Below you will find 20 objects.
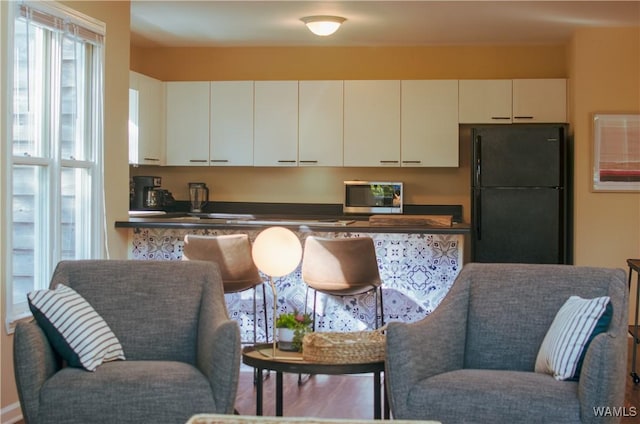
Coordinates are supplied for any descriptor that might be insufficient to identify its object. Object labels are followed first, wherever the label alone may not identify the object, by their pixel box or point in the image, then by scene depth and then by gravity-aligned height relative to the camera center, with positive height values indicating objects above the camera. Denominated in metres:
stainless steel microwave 7.41 +0.14
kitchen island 4.98 -0.31
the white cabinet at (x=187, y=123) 7.52 +0.81
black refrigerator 6.79 +0.16
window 4.06 +0.36
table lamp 3.59 -0.17
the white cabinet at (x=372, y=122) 7.30 +0.80
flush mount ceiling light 6.24 +1.42
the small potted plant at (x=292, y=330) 3.49 -0.50
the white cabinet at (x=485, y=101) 7.20 +0.97
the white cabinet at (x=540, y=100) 7.14 +0.97
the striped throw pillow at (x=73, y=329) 3.18 -0.46
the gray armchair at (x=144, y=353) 2.98 -0.56
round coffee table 3.16 -0.60
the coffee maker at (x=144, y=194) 7.36 +0.16
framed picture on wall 6.79 +0.48
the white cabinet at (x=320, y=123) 7.37 +0.80
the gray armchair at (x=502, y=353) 2.88 -0.54
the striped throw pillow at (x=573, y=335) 3.01 -0.45
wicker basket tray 3.20 -0.54
